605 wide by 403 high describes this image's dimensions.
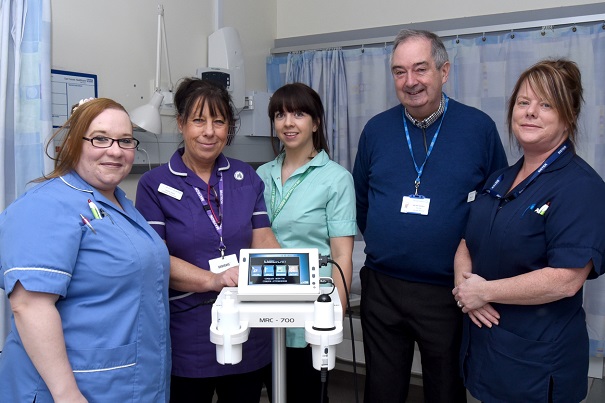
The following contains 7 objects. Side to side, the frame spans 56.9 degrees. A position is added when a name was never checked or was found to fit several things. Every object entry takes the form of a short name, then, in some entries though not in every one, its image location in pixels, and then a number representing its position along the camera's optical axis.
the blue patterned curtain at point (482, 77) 3.00
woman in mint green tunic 1.84
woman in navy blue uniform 1.42
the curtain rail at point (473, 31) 3.03
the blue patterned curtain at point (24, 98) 1.91
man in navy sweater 1.79
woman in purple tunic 1.64
